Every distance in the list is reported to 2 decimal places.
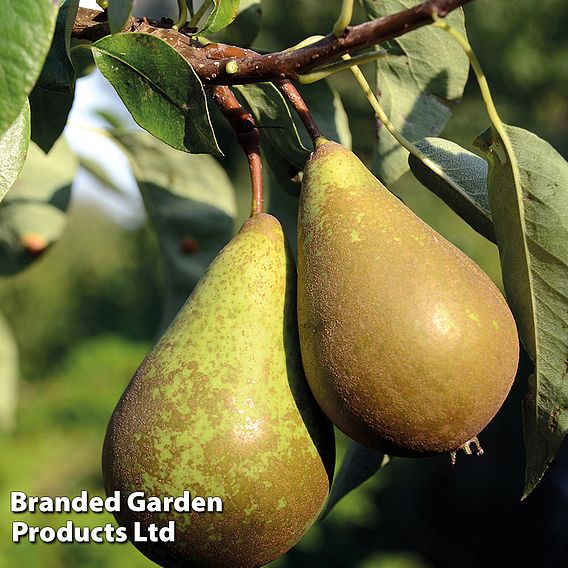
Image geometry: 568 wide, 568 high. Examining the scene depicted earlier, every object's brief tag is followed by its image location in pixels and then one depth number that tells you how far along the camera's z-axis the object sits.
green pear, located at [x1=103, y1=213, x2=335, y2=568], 0.62
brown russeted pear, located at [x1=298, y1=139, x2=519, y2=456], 0.59
